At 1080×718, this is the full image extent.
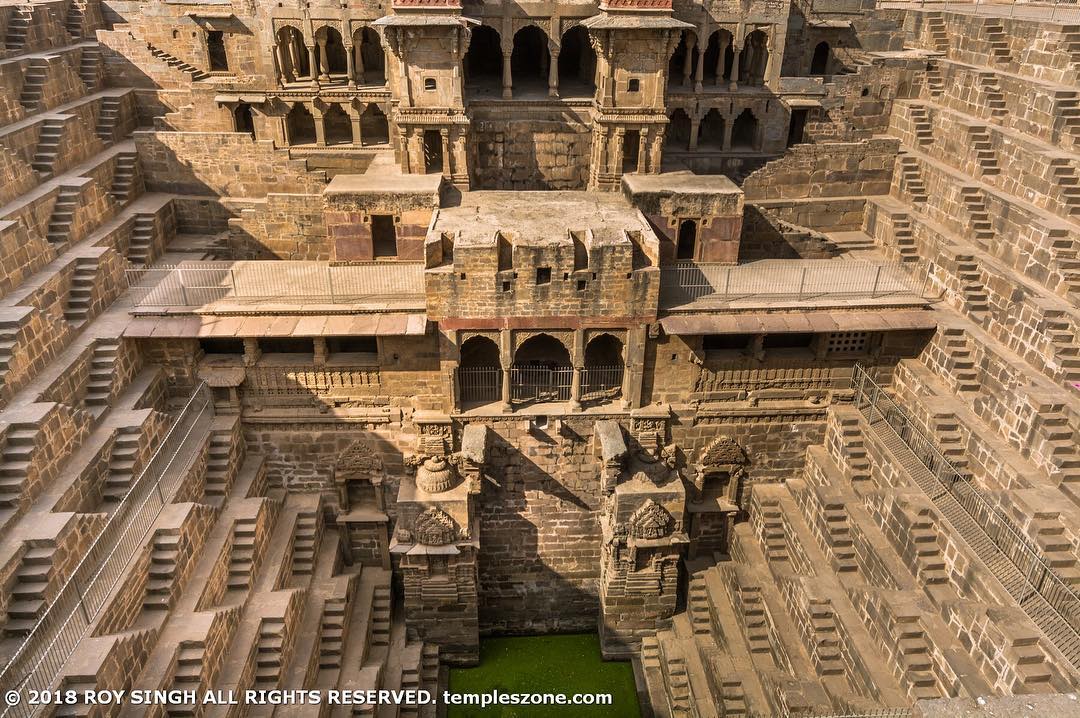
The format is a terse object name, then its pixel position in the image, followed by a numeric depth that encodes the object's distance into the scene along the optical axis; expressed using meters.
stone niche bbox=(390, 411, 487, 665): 20.83
